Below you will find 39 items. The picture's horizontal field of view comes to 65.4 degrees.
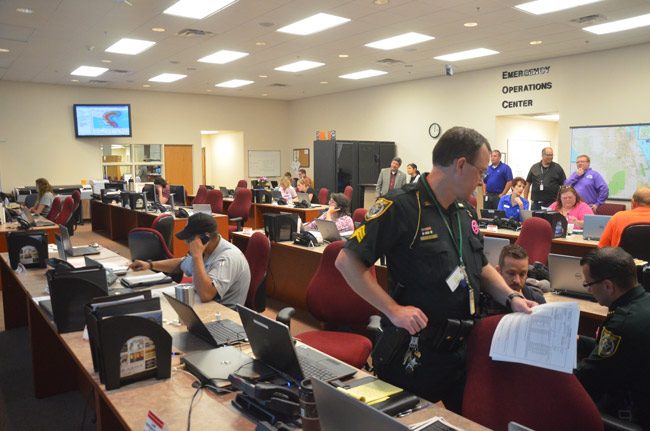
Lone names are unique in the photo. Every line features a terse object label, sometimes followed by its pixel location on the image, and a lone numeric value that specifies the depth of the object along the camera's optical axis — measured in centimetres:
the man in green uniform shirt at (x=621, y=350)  206
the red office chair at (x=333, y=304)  327
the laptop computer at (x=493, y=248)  407
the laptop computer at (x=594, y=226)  563
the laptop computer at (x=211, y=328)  229
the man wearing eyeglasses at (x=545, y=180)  834
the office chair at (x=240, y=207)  956
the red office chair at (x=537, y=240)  457
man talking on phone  308
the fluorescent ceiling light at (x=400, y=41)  786
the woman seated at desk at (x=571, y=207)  628
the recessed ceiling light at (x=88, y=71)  1066
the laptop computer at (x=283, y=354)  174
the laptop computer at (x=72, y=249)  418
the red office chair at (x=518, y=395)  158
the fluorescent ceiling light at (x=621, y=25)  692
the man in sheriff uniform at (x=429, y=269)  188
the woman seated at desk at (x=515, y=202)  707
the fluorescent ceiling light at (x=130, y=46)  826
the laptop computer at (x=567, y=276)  332
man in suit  1052
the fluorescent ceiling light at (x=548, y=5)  613
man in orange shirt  434
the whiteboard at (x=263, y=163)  1616
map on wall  824
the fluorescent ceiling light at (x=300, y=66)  1006
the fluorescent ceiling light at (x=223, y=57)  914
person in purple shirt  775
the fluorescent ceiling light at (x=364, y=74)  1114
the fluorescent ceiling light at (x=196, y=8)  619
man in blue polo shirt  931
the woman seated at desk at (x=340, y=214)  580
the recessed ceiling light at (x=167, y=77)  1164
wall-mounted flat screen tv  1298
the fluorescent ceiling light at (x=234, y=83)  1254
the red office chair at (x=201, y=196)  1039
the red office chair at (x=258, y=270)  359
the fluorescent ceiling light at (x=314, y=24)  689
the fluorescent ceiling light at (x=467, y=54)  888
